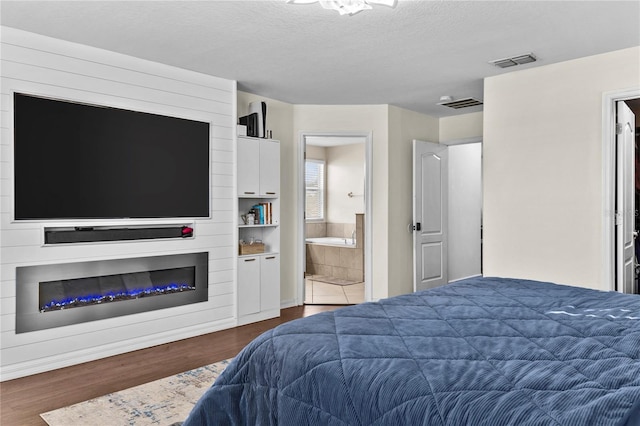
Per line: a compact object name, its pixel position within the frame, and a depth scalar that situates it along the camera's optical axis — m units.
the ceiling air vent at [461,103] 5.52
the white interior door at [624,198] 3.96
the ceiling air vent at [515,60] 3.99
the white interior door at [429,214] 6.03
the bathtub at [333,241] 7.96
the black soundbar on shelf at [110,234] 3.51
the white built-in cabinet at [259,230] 4.79
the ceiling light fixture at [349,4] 2.72
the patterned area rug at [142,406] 2.58
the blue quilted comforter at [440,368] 1.16
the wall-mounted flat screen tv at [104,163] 3.40
